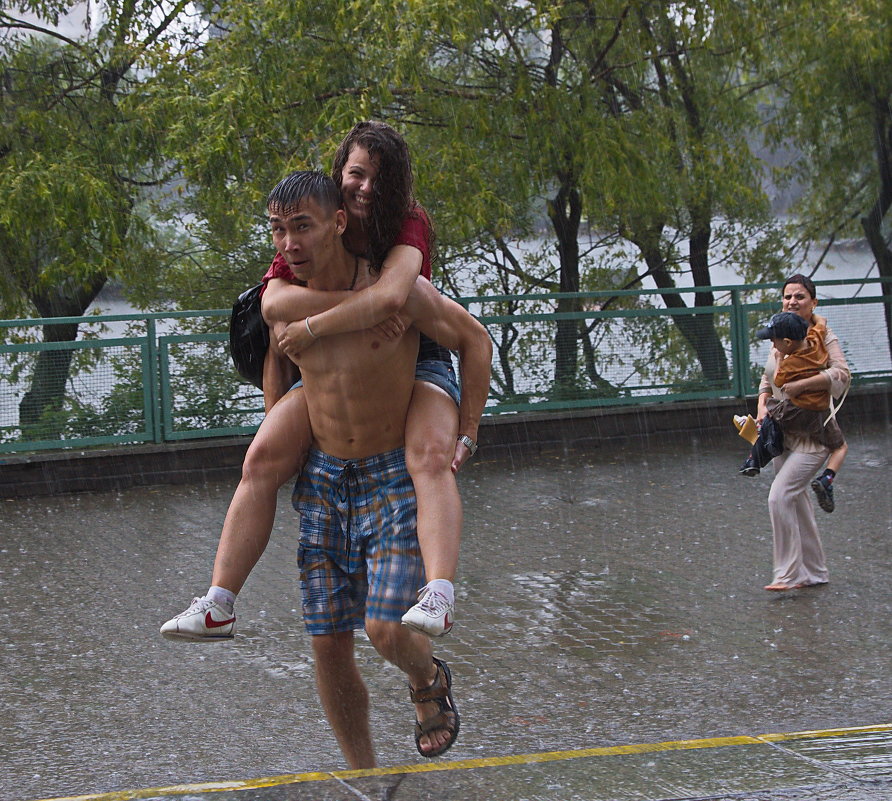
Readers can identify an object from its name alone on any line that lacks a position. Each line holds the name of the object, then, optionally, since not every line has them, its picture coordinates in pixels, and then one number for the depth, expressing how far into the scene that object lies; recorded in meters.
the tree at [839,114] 15.09
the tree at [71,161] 12.92
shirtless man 3.72
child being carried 7.67
